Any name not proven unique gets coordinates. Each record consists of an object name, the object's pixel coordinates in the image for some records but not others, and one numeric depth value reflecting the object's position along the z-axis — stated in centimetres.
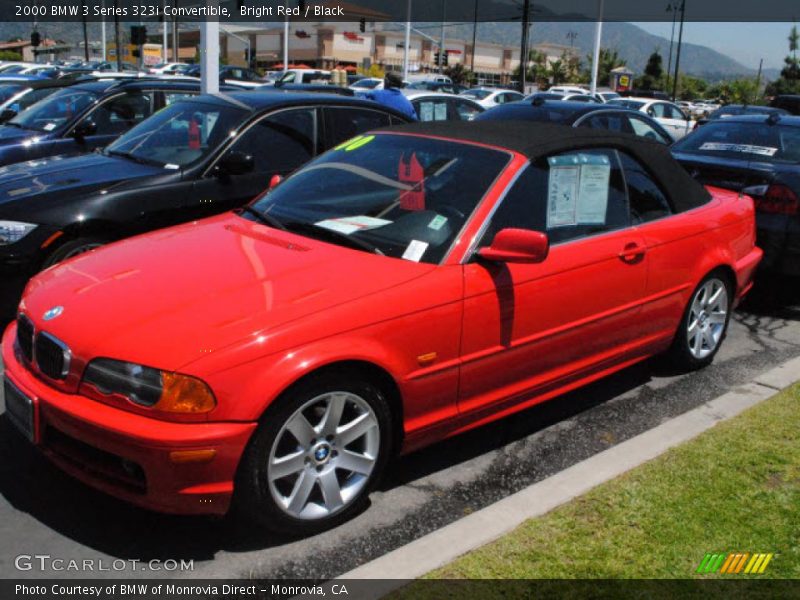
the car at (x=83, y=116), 827
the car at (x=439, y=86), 3253
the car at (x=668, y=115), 2072
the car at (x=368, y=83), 3288
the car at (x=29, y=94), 1180
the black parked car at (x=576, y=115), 944
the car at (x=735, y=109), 1609
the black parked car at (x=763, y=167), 639
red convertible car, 302
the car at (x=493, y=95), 2572
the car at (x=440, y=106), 1398
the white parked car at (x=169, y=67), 3957
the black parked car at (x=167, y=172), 553
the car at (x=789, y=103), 3006
